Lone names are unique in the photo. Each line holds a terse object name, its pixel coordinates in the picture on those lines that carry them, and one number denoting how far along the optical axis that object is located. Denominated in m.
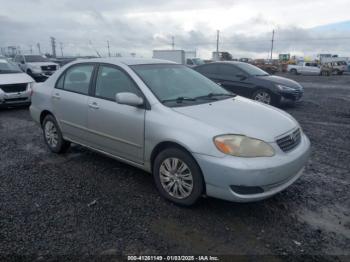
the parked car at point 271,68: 37.99
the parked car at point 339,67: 36.12
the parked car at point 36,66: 17.33
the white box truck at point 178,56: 31.05
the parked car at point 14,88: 9.69
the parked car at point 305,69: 34.94
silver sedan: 3.14
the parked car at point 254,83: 9.86
